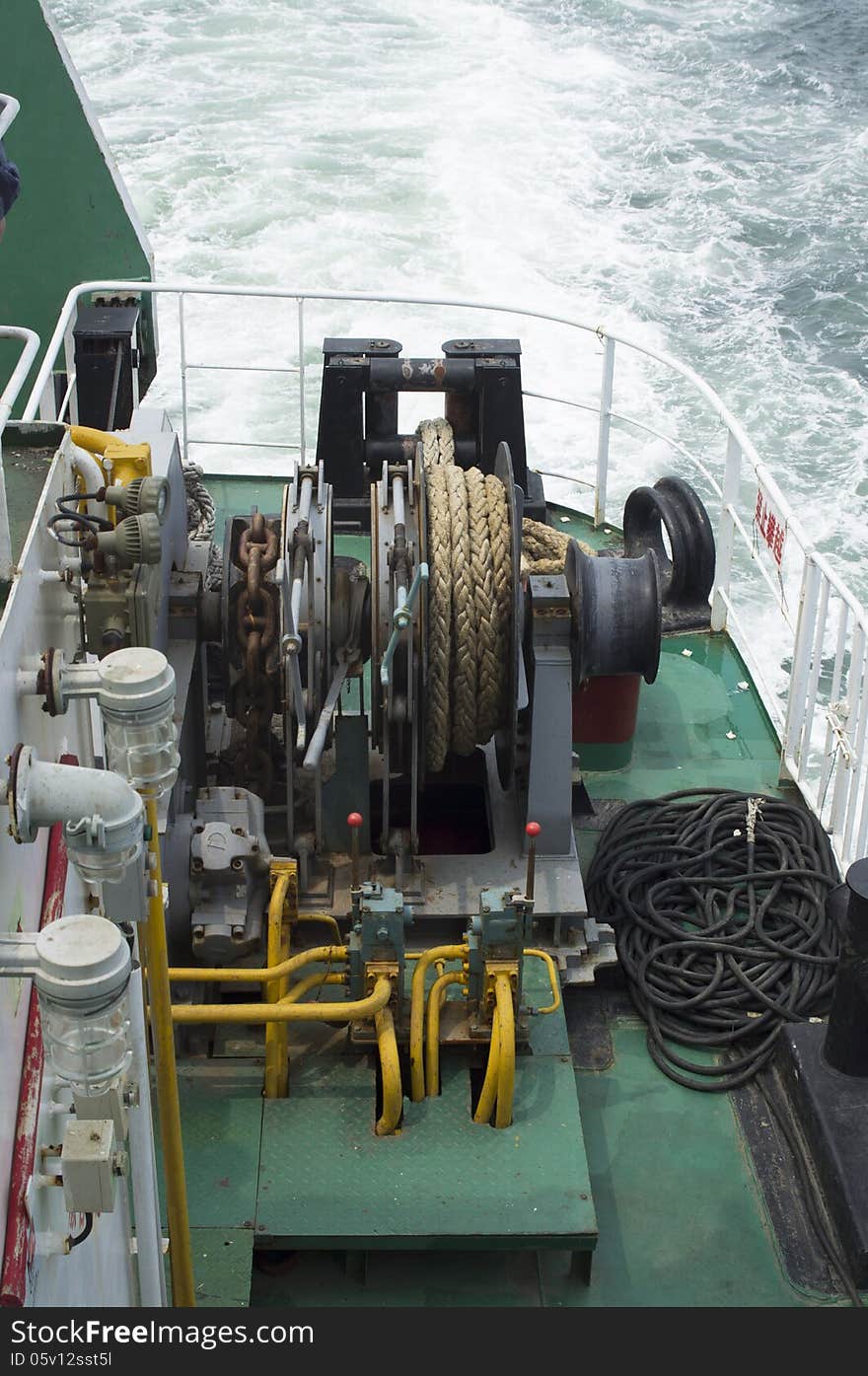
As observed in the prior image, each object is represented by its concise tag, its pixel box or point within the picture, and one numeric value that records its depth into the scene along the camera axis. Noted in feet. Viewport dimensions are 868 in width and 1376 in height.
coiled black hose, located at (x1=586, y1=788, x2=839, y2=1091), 14.70
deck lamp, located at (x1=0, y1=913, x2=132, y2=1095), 6.24
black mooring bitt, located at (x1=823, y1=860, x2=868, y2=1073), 12.77
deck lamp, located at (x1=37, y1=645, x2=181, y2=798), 7.11
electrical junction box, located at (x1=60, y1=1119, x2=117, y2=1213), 6.72
